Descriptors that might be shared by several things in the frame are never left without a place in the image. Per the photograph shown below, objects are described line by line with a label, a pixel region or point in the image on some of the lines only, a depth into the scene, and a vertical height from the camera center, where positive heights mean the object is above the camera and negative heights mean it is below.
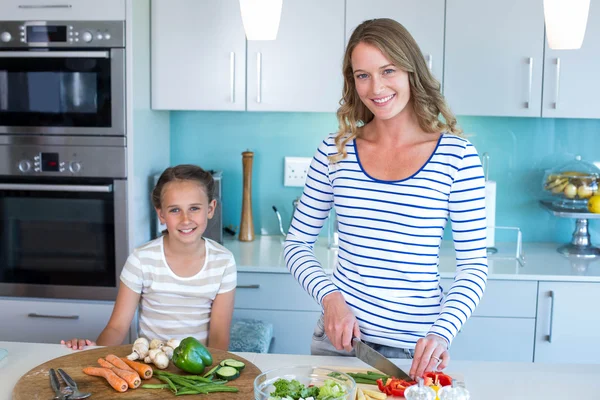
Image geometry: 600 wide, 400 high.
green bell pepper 1.44 -0.46
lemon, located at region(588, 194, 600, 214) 2.84 -0.28
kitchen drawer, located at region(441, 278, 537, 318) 2.66 -0.61
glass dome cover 2.91 -0.21
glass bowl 1.24 -0.45
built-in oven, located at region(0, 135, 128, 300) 2.63 -0.34
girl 1.96 -0.42
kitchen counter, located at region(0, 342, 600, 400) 1.44 -0.51
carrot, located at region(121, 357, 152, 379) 1.44 -0.48
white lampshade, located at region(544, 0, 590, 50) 1.65 +0.25
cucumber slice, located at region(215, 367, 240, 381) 1.43 -0.49
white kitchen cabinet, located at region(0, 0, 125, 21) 2.57 +0.40
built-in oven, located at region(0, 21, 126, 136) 2.59 +0.16
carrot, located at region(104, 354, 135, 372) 1.45 -0.48
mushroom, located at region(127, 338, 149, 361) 1.50 -0.47
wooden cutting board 1.36 -0.50
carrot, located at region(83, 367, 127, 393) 1.38 -0.49
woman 1.55 -0.17
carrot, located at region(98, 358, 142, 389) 1.39 -0.49
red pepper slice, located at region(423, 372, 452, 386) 1.37 -0.47
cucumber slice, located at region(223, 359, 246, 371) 1.47 -0.48
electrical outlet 3.19 -0.19
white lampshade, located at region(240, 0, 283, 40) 1.65 +0.25
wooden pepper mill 3.09 -0.33
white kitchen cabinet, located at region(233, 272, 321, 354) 2.71 -0.67
